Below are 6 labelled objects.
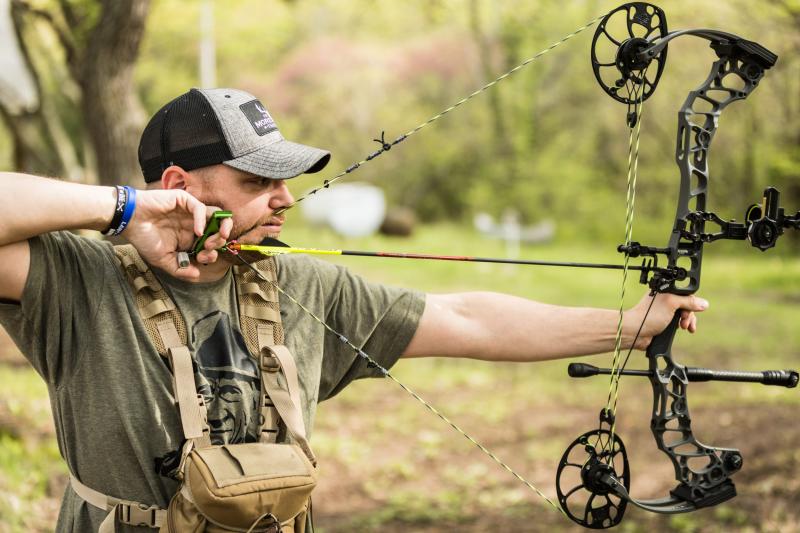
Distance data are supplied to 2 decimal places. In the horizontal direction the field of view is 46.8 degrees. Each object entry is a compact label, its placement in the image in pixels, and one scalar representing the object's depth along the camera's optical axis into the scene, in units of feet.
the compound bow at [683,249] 7.57
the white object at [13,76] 32.83
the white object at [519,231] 61.57
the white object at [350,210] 59.67
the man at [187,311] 6.65
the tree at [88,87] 20.77
